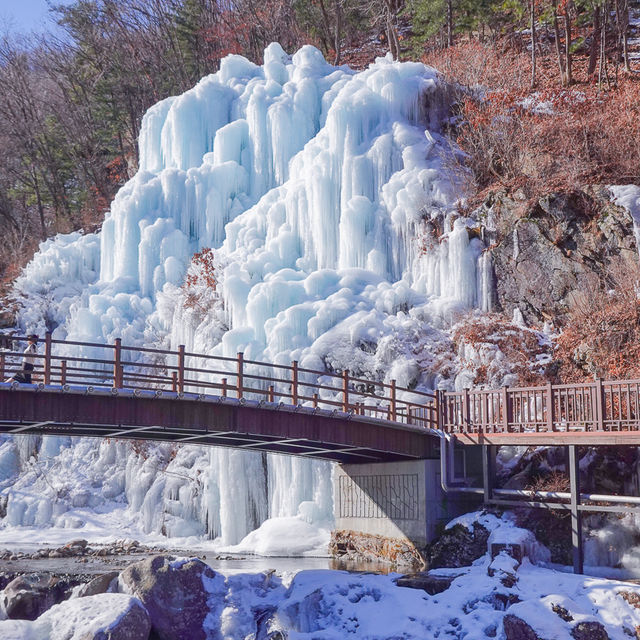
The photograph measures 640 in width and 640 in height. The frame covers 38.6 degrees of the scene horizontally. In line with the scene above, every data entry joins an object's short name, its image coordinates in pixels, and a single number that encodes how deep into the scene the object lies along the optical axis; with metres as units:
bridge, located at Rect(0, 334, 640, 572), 19.94
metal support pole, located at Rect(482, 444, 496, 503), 23.12
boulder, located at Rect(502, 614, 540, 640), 17.16
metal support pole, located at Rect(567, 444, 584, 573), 20.67
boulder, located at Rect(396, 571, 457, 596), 19.41
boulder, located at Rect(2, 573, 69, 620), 20.11
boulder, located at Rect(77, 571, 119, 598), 20.02
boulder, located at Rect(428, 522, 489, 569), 22.52
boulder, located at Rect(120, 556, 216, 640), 18.75
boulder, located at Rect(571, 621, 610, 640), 17.02
